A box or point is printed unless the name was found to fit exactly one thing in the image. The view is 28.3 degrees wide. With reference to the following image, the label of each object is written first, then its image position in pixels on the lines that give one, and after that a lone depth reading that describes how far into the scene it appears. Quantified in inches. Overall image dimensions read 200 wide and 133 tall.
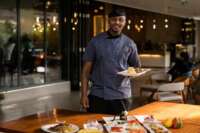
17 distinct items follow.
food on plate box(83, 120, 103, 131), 86.4
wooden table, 88.1
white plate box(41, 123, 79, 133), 83.8
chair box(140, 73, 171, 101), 319.9
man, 126.3
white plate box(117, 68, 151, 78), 118.7
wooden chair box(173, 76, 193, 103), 300.5
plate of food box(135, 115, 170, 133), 84.1
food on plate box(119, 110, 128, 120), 94.5
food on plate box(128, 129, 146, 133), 82.8
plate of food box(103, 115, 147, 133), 83.7
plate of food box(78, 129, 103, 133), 81.6
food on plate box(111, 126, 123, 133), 83.8
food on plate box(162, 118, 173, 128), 89.4
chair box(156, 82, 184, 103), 269.9
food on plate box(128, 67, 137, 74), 120.8
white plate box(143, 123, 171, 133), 83.4
